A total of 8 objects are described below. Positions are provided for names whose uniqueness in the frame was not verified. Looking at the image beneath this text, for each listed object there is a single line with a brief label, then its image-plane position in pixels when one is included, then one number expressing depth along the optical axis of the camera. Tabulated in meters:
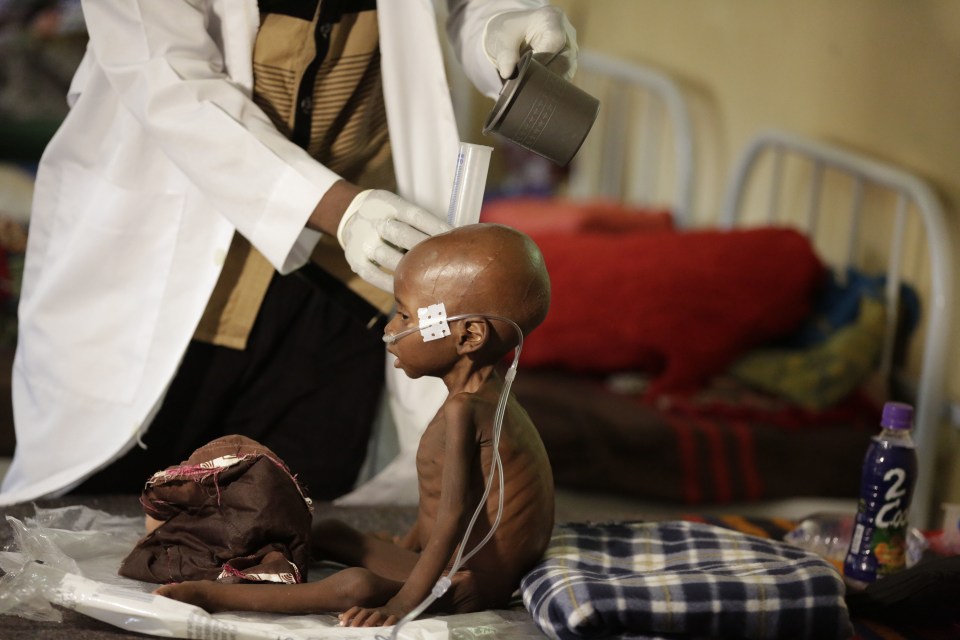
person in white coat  2.24
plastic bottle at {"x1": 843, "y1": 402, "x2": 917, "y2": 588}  2.26
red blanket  3.34
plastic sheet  1.96
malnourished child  2.01
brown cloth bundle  2.05
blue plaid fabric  1.99
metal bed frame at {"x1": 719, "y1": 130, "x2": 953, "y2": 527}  3.05
